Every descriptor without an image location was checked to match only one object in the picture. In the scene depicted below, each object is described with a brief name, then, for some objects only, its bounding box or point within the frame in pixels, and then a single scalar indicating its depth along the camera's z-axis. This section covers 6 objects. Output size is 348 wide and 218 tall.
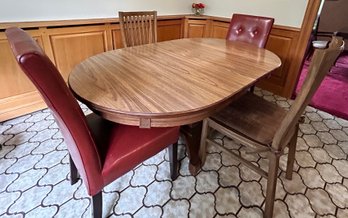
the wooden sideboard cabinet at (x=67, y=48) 1.97
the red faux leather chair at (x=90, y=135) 0.64
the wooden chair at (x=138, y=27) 1.90
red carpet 2.45
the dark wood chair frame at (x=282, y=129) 0.81
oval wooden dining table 0.92
